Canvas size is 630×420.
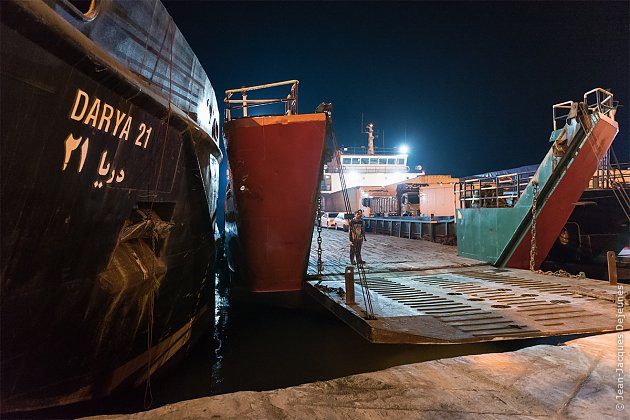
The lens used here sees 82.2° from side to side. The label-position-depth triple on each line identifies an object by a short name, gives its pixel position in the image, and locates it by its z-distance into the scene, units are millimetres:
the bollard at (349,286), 6082
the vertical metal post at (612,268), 6832
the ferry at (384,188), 20438
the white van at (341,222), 22888
